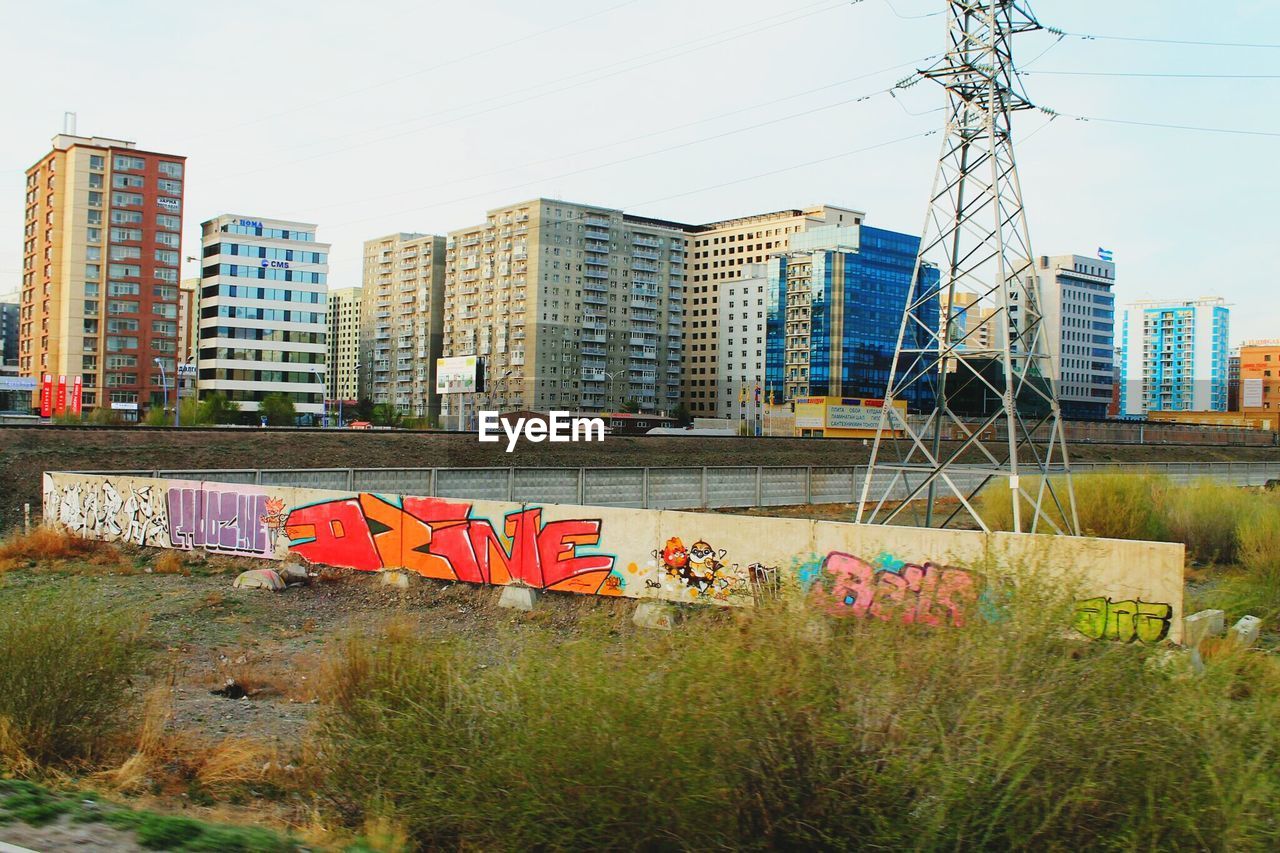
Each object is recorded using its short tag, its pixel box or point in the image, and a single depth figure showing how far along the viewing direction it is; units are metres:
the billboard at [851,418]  89.50
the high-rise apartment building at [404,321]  163.62
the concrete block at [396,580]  17.19
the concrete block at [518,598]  15.58
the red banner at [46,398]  71.19
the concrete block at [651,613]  13.95
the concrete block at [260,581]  17.22
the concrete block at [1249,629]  11.62
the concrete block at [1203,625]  8.84
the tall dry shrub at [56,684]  7.72
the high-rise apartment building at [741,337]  150.12
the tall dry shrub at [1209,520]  22.47
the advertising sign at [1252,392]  113.50
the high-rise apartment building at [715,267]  159.88
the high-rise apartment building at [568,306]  138.50
